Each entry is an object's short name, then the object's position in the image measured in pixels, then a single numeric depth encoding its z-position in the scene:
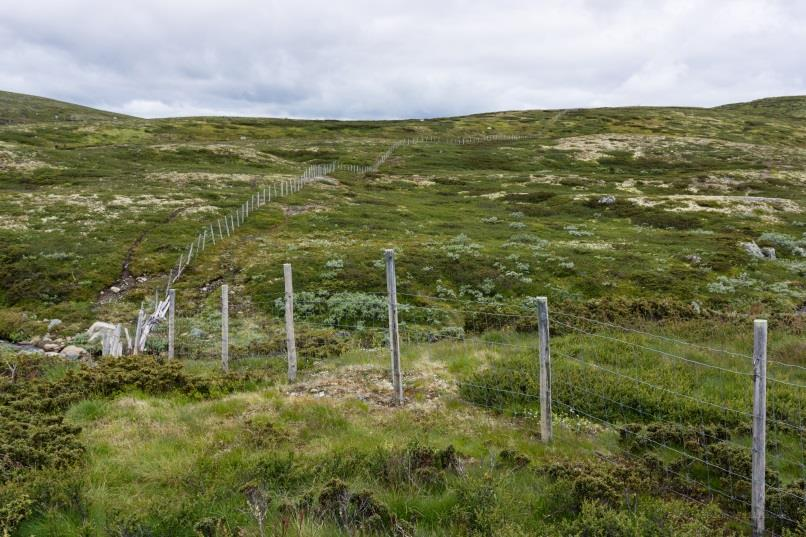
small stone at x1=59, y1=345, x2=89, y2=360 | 22.11
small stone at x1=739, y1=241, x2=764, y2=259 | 40.12
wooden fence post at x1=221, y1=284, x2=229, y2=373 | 16.31
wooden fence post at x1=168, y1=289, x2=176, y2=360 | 18.55
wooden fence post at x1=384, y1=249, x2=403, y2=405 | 12.38
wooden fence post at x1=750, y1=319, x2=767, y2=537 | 7.24
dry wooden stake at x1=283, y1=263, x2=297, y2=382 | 14.09
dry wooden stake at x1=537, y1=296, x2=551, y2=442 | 10.20
